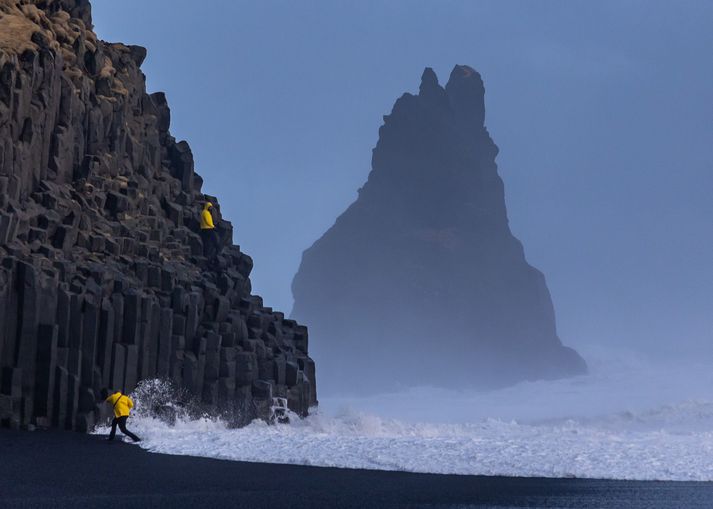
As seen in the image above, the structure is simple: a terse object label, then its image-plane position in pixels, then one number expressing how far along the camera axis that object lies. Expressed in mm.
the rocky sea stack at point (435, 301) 185375
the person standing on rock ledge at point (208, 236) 55906
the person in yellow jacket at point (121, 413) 34938
